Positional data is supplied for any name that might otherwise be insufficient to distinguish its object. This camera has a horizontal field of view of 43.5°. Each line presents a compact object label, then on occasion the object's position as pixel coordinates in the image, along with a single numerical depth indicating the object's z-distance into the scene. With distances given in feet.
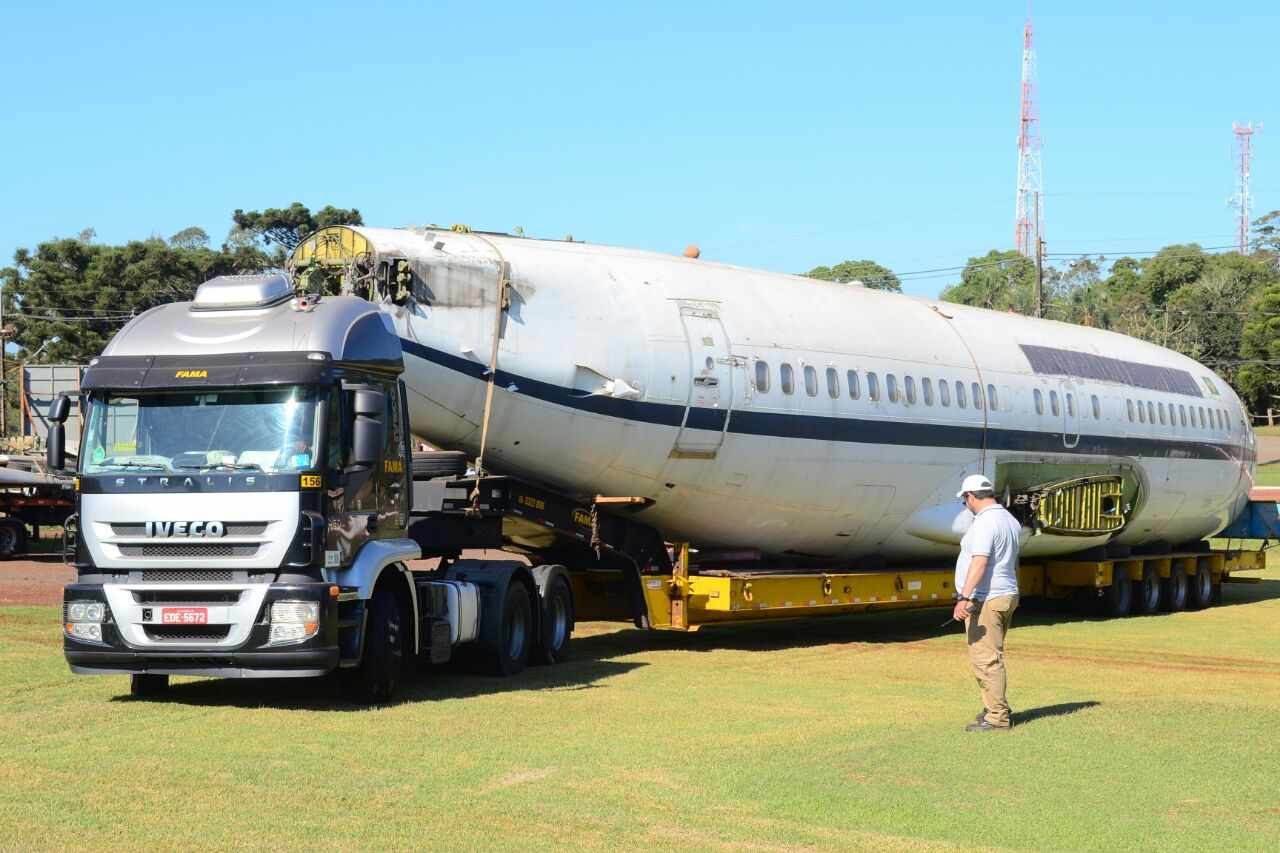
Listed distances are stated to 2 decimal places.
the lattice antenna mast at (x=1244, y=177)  460.14
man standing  40.70
